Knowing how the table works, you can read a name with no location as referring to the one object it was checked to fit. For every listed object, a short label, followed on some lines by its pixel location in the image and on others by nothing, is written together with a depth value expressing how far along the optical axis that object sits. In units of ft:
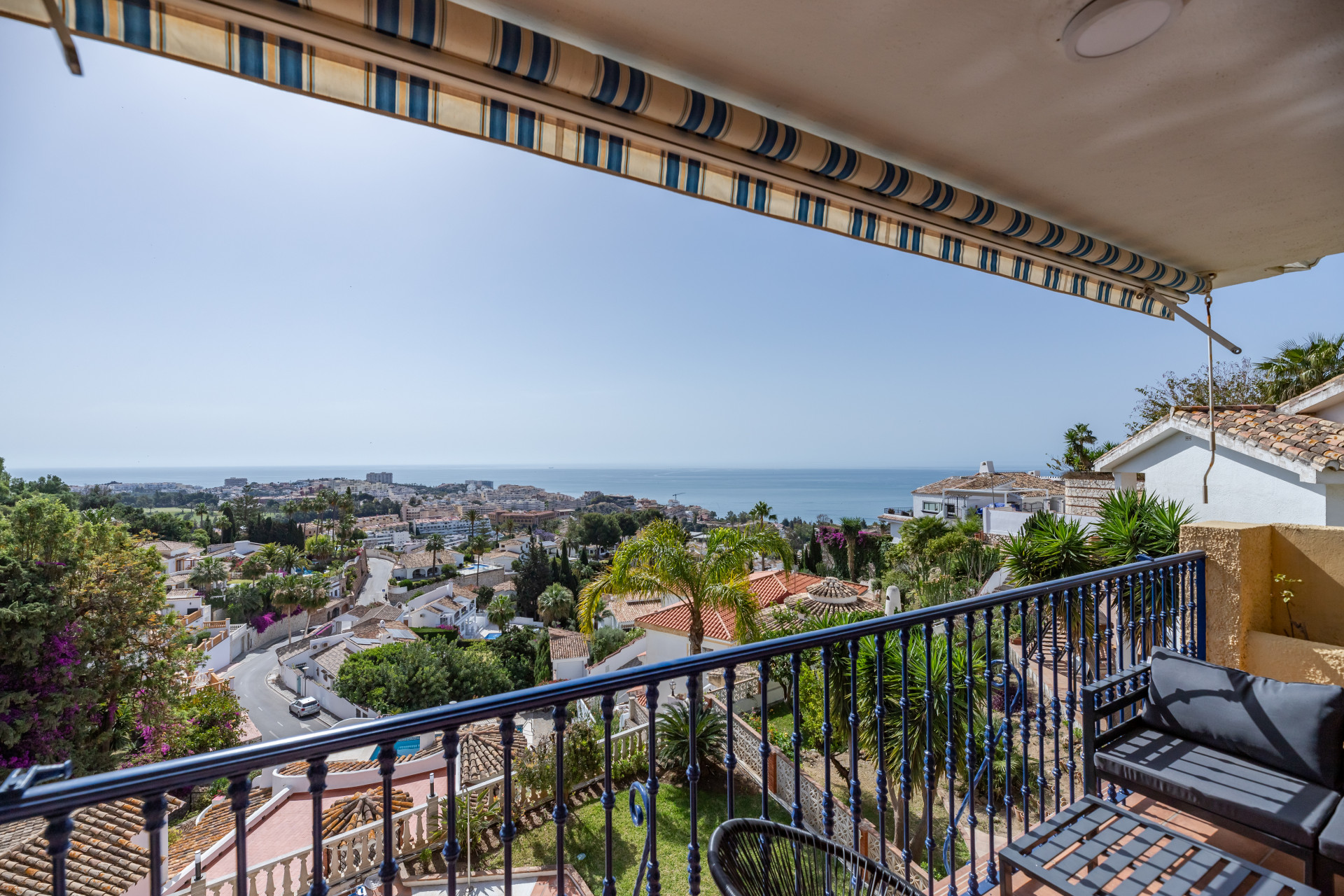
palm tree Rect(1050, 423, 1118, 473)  59.93
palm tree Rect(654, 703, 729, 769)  30.04
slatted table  4.32
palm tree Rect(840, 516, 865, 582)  90.33
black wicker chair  3.42
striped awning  3.57
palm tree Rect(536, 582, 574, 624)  111.75
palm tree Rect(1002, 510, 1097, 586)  17.19
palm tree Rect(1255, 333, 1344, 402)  43.55
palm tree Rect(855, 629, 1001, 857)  14.52
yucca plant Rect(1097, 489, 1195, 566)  15.74
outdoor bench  5.03
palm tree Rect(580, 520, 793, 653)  29.30
